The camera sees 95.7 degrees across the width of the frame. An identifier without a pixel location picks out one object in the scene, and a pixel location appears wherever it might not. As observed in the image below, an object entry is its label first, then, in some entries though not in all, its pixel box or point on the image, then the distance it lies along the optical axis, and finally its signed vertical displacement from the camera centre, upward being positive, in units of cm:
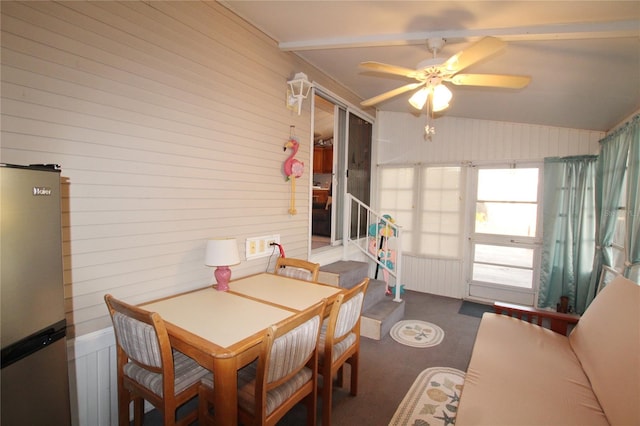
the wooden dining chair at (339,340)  171 -97
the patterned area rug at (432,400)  195 -154
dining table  128 -73
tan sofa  139 -107
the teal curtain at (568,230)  356 -44
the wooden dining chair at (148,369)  132 -97
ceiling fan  169 +81
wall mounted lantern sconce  291 +102
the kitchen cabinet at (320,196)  524 -11
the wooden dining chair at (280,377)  130 -95
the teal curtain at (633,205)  234 -7
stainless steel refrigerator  93 -40
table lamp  197 -44
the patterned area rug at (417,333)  305 -158
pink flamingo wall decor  293 +23
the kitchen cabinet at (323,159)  541 +59
